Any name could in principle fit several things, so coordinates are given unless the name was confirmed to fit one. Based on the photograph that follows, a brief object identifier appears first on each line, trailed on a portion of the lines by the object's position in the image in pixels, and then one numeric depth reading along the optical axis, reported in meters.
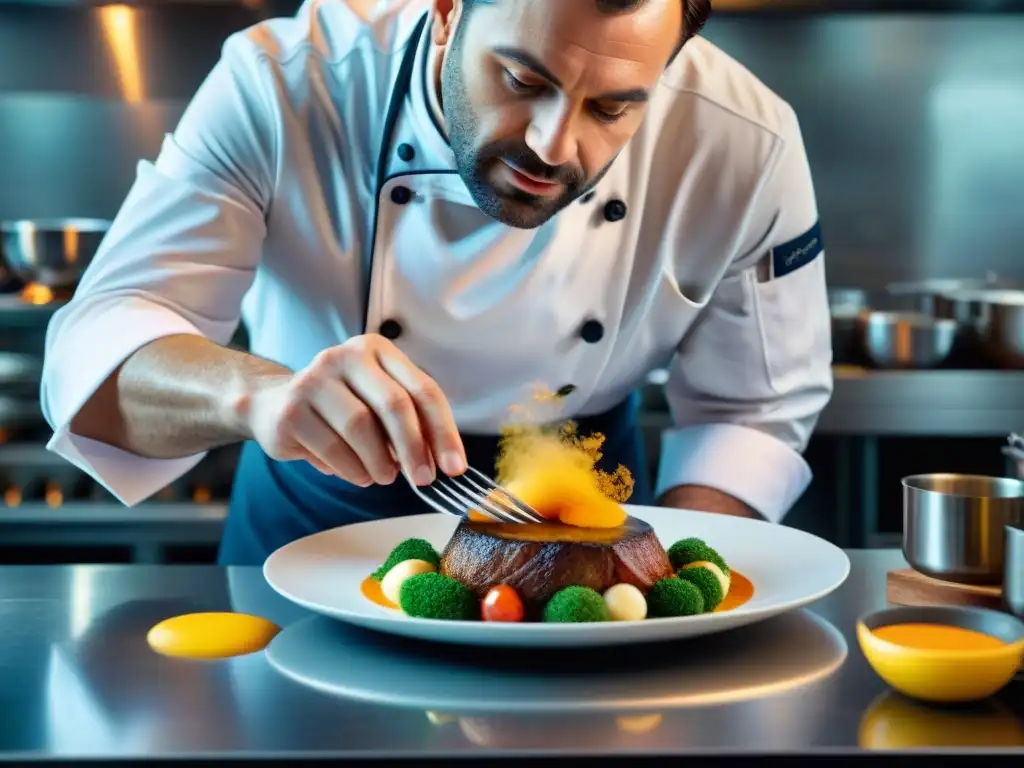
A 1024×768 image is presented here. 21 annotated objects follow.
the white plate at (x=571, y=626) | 1.23
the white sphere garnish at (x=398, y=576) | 1.41
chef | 1.78
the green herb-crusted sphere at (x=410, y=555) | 1.48
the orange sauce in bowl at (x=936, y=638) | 1.20
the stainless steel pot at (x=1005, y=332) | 3.49
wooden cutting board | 1.34
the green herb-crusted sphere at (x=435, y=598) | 1.32
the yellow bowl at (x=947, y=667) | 1.13
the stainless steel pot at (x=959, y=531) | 1.33
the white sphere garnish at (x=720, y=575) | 1.41
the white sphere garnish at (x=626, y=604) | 1.33
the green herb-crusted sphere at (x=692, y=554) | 1.48
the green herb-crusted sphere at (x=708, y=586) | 1.39
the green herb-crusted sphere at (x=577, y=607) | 1.29
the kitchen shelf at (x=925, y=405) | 3.49
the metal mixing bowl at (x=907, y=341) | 3.54
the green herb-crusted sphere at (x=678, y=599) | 1.35
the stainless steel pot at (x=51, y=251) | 3.67
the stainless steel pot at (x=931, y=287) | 4.11
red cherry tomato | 1.33
